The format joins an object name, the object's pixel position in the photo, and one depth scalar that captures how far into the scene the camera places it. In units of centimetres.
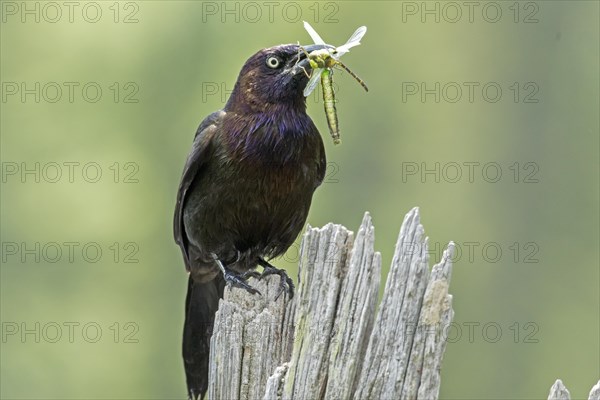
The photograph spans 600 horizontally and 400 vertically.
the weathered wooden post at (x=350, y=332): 1041
